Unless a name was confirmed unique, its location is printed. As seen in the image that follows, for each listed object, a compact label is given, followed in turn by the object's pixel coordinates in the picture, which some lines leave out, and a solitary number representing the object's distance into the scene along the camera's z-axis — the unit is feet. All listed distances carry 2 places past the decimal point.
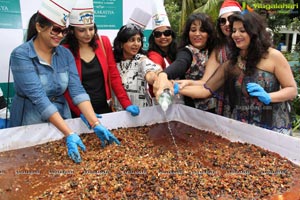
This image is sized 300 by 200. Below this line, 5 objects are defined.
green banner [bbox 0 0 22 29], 8.48
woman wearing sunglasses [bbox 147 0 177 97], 7.79
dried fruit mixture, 4.33
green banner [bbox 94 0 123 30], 10.31
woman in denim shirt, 5.61
